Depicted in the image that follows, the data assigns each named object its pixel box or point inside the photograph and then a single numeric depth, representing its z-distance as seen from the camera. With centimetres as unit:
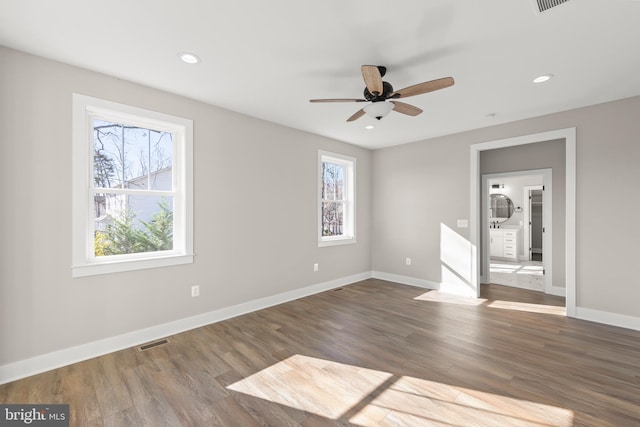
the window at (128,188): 257
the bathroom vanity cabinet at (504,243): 777
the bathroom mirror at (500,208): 825
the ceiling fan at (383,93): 219
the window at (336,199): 494
